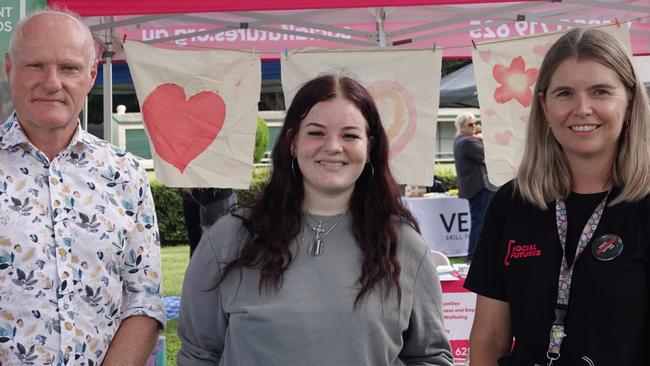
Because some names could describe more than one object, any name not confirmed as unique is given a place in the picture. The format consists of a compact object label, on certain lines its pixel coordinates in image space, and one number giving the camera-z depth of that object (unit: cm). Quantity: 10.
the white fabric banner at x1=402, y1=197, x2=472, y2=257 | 898
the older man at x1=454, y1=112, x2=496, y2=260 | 814
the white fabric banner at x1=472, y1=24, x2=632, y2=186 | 477
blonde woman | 175
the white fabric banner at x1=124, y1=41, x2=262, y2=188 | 485
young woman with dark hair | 186
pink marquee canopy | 538
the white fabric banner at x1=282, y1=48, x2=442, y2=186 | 480
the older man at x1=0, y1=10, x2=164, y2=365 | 194
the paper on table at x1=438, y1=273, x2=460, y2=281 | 439
